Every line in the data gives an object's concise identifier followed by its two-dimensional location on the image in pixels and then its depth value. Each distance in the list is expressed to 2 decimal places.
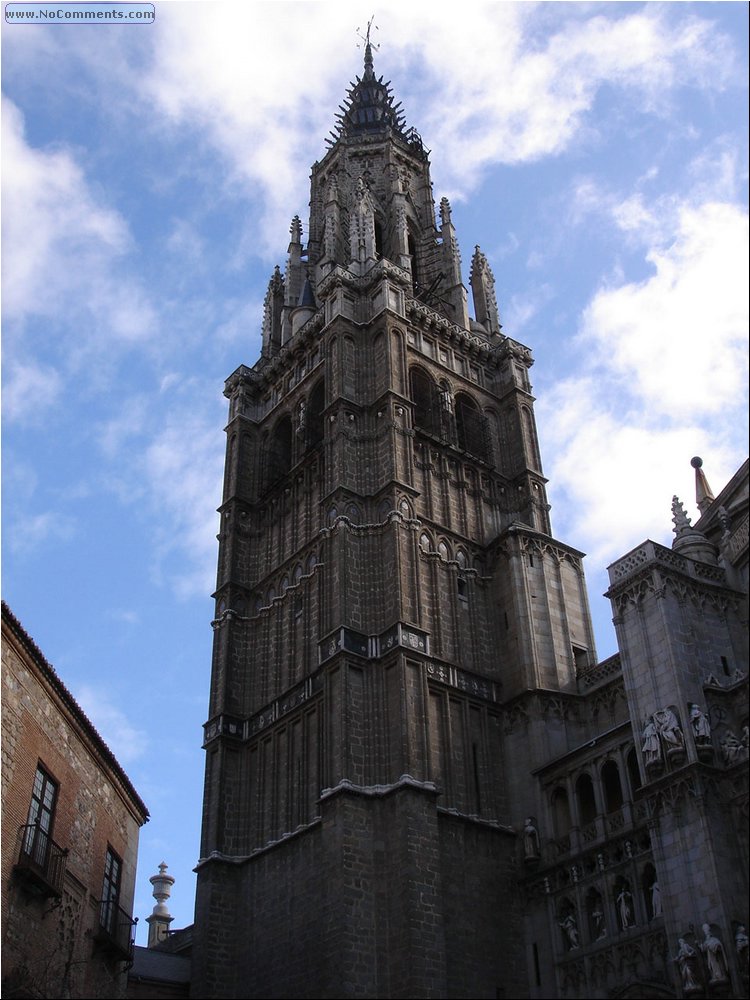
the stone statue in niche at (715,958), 26.70
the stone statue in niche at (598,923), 32.62
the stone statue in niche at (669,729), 30.60
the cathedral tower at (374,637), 34.03
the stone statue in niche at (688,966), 27.22
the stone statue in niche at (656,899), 30.55
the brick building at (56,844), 26.48
